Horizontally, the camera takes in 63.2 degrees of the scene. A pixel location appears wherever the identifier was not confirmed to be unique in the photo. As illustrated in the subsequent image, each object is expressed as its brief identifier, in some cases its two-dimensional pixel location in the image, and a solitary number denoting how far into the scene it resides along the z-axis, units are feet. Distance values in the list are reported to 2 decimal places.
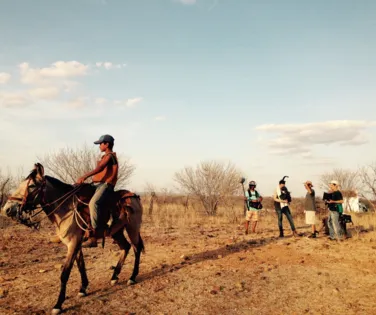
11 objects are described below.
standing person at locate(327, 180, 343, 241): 38.96
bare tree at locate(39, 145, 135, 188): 71.36
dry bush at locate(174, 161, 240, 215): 78.89
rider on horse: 19.66
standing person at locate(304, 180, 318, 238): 41.57
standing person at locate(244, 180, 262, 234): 44.98
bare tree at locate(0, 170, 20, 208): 72.74
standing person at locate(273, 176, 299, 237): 42.04
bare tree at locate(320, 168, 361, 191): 117.70
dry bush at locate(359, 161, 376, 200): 55.31
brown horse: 17.81
